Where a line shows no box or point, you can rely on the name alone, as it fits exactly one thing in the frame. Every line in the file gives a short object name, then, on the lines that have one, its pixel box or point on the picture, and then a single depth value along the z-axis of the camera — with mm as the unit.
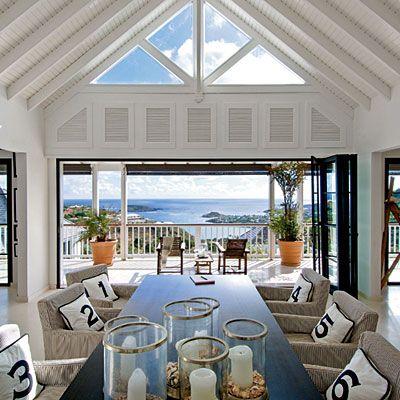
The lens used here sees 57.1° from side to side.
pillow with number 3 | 1918
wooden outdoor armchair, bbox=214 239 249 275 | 6984
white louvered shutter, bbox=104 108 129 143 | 5988
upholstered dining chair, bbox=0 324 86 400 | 2256
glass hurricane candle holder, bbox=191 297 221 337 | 1855
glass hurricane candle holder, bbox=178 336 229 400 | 1276
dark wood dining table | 1607
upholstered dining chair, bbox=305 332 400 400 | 1685
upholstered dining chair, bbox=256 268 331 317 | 3314
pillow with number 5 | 2557
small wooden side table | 6836
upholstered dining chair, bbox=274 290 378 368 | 2455
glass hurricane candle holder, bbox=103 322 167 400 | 1336
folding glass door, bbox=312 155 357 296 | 5461
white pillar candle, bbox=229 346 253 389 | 1467
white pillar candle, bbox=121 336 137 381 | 1339
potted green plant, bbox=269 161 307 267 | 8141
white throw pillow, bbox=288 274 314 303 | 3436
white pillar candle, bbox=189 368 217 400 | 1271
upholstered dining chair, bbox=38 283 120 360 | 2721
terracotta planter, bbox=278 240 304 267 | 8117
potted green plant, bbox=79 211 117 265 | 8125
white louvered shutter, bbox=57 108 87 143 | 5969
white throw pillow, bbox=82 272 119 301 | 3709
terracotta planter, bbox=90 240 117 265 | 8180
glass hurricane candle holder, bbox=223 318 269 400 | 1456
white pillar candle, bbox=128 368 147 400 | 1332
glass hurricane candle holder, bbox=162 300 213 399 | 1696
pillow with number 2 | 2865
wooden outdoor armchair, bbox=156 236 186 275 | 7232
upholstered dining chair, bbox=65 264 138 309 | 3486
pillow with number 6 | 1703
